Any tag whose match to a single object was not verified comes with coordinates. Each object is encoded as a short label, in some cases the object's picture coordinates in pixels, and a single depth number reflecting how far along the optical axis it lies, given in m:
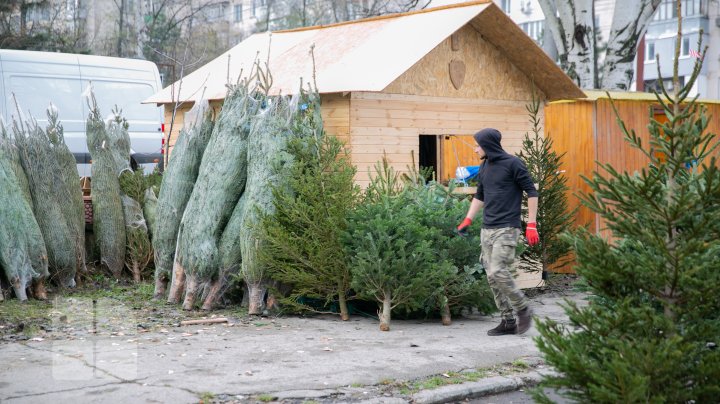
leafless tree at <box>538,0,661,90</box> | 16.58
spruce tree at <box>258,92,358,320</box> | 8.25
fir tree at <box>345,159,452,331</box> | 7.95
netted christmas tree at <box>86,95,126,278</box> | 11.05
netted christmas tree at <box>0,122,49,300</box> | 9.50
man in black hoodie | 7.80
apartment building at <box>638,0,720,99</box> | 46.91
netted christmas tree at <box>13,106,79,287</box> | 10.23
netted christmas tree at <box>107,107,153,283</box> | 11.12
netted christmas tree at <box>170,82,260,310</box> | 8.98
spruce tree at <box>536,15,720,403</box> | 4.19
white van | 15.43
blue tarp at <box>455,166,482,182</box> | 10.25
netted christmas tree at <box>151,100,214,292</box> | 9.74
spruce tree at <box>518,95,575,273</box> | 10.81
